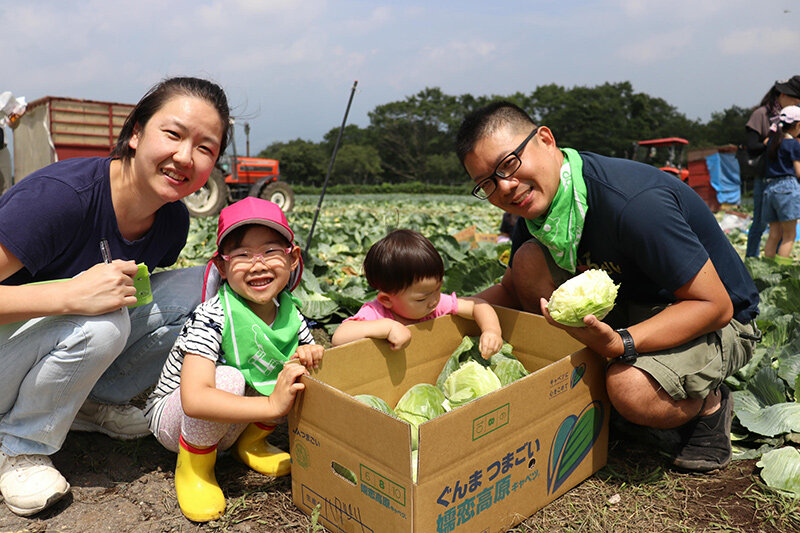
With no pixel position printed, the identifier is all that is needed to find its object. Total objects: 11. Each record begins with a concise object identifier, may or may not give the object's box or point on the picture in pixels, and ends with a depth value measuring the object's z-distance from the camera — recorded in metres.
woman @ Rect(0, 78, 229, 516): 1.98
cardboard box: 1.60
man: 2.11
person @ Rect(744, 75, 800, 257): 5.73
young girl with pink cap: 1.95
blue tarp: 16.94
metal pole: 4.64
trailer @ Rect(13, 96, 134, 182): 13.67
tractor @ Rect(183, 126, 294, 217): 13.66
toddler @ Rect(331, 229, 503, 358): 2.47
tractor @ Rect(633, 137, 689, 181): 22.14
